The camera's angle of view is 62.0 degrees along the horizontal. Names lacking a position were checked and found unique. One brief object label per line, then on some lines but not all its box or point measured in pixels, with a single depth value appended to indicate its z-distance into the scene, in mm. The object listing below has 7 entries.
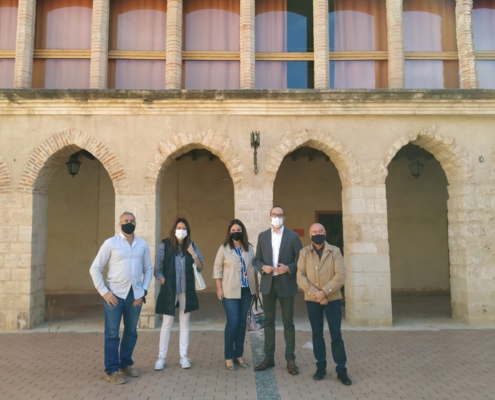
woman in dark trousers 5391
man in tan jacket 4992
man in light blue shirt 5066
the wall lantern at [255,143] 8117
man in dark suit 5340
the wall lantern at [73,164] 9922
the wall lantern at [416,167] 11008
